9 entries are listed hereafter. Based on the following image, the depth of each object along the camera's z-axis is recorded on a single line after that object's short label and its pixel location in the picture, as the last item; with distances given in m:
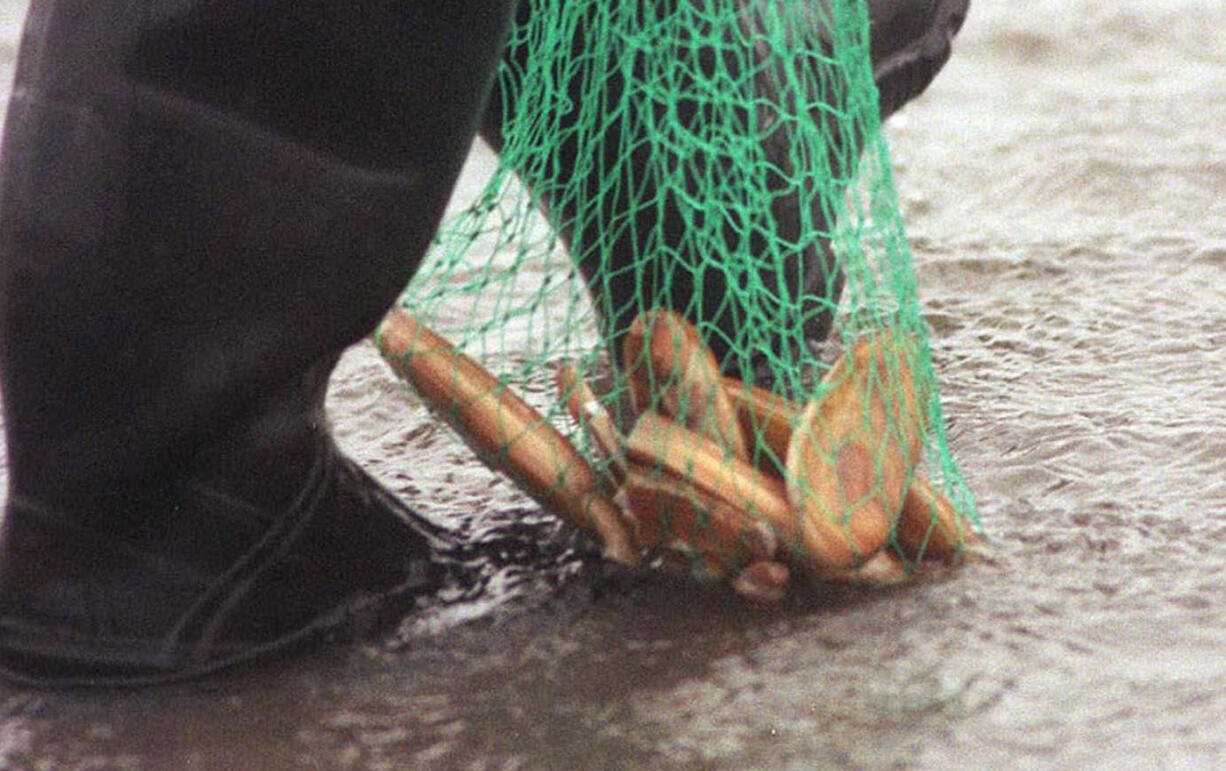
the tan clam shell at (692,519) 4.37
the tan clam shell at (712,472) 4.35
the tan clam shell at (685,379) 4.44
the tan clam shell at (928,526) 4.50
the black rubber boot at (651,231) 4.66
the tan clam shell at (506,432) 4.62
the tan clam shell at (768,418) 4.51
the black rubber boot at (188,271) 3.91
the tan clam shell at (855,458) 4.34
